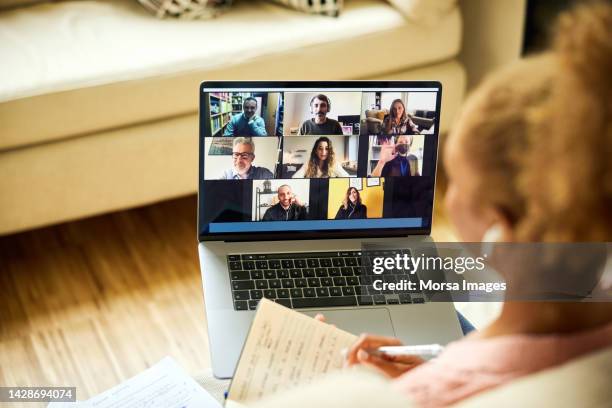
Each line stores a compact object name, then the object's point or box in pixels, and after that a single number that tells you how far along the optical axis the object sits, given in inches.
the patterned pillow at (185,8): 82.6
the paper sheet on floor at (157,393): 49.1
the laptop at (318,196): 47.8
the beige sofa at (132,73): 74.0
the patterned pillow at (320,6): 84.1
